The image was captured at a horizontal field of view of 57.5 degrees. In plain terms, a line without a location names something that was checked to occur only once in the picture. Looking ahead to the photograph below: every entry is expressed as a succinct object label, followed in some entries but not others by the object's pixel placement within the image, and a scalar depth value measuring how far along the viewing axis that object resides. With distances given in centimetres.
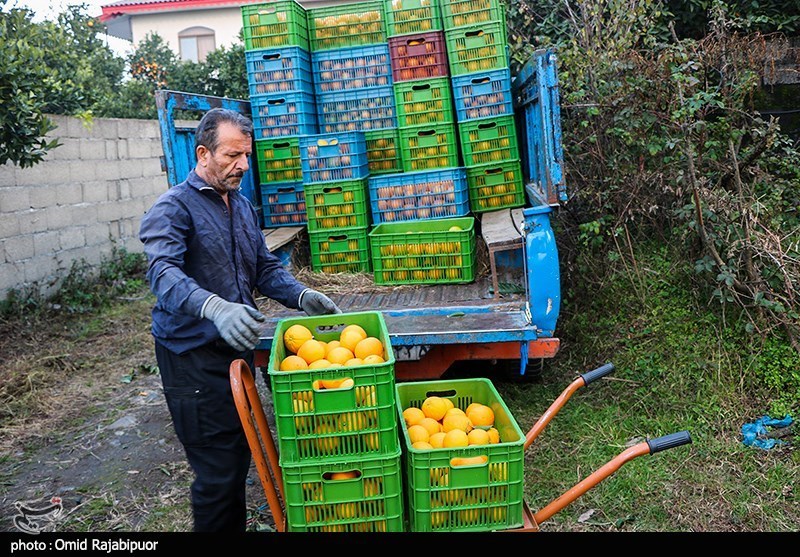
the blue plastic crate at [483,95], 633
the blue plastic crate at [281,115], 662
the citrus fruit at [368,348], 310
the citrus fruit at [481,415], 335
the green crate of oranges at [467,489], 286
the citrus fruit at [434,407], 344
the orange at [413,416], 335
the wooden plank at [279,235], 586
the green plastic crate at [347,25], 684
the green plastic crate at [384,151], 678
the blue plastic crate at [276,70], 661
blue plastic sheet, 458
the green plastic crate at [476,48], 630
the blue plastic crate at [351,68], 680
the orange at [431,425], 326
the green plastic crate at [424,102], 651
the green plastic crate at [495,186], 637
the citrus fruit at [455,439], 302
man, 327
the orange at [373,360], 293
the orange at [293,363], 295
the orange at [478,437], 306
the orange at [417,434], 315
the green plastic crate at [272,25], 659
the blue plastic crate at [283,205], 669
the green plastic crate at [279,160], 666
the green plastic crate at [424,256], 536
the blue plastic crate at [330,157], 605
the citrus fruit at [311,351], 309
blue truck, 445
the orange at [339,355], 304
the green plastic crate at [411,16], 647
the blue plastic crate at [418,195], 604
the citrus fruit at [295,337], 322
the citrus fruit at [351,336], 320
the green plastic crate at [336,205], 607
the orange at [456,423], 326
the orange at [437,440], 309
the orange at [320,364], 291
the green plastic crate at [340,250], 608
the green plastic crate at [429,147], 652
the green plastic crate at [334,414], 272
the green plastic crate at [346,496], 280
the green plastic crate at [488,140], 634
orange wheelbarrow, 286
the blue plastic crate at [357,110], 682
